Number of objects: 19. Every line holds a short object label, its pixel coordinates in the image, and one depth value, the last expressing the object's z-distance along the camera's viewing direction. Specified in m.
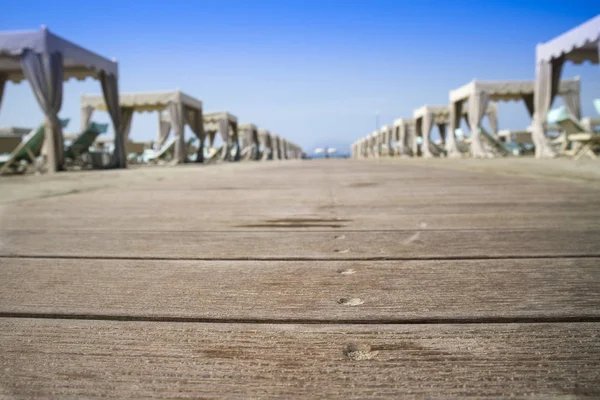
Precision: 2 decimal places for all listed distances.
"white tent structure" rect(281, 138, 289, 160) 37.47
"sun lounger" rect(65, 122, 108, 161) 9.81
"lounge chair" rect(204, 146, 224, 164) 18.81
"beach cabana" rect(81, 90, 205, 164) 13.62
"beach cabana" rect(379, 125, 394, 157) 26.16
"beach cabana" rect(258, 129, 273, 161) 27.33
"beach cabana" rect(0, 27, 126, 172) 7.64
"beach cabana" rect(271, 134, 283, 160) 31.29
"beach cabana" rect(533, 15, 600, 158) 9.47
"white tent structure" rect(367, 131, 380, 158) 31.05
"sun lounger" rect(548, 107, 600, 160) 8.43
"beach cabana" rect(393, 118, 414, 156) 21.45
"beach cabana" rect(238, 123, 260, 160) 22.72
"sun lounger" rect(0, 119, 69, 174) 7.79
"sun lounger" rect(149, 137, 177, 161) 14.41
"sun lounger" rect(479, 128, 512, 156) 13.62
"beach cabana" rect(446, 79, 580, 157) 13.15
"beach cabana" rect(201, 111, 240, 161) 18.52
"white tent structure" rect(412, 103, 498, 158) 17.44
